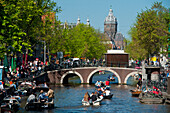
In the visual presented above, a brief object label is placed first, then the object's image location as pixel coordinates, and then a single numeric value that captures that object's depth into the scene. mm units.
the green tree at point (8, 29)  49875
